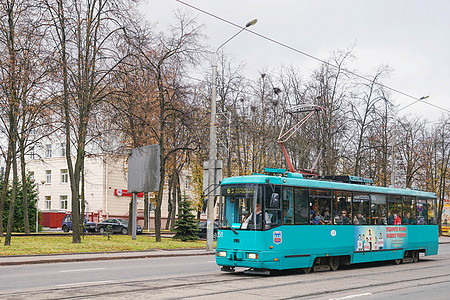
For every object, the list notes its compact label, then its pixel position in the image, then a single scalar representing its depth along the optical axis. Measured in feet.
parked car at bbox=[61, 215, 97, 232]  166.87
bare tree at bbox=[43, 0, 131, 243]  87.30
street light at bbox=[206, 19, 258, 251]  84.89
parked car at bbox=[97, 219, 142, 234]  155.53
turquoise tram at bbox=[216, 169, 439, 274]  48.85
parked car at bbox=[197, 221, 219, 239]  138.05
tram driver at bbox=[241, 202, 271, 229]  48.78
